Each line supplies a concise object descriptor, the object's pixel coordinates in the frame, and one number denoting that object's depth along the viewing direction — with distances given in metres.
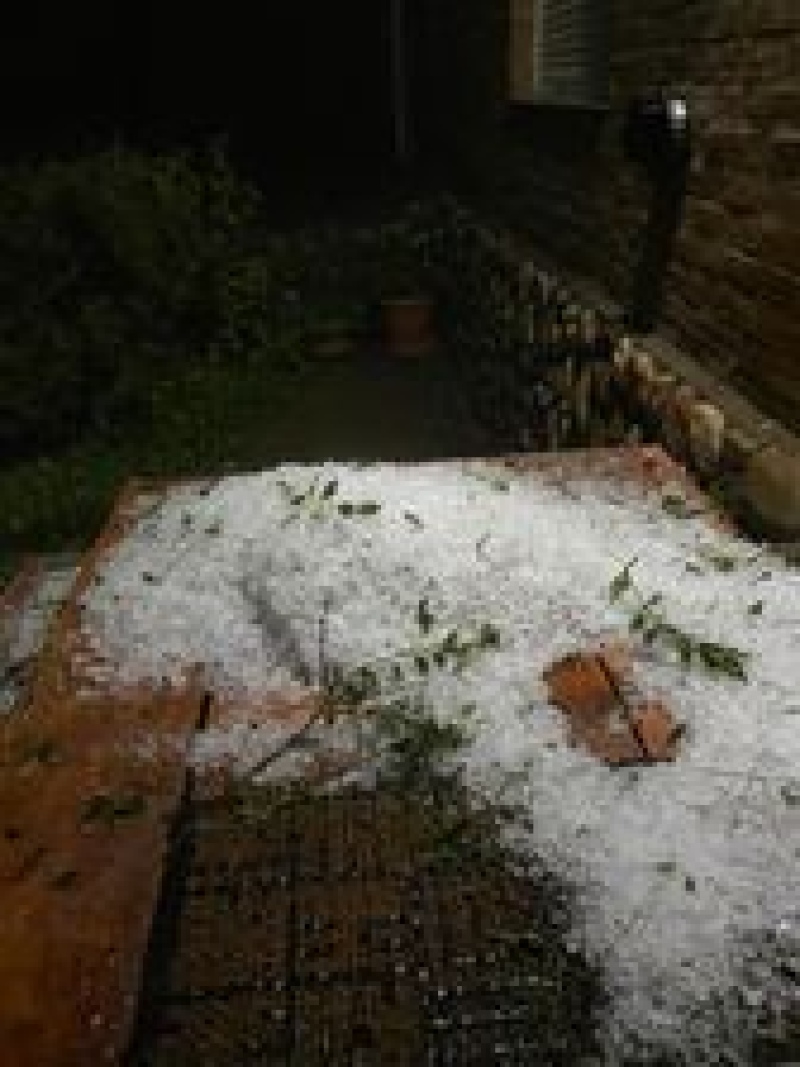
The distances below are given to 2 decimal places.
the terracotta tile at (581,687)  1.64
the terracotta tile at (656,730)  1.54
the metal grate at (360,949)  1.12
